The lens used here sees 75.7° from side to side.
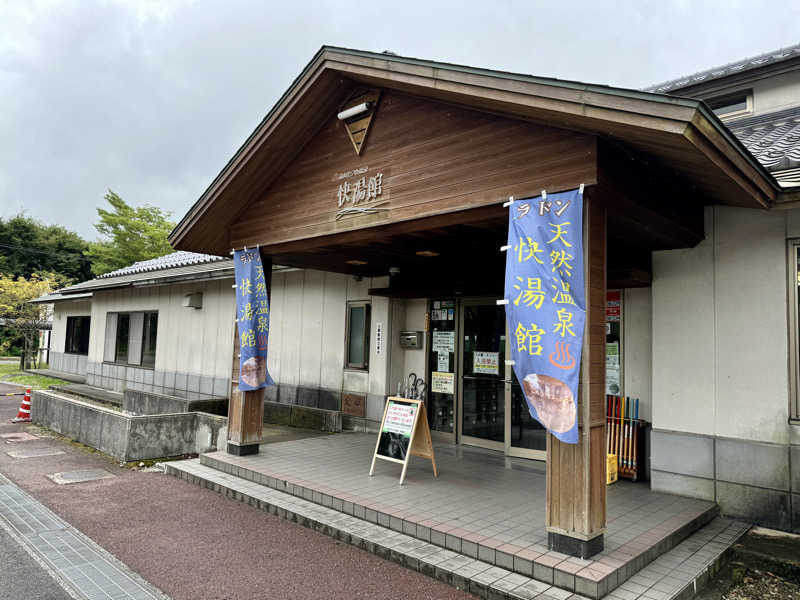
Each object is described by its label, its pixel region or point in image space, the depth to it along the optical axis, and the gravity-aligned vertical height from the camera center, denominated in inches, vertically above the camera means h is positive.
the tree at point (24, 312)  895.5 +31.4
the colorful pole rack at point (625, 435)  233.9 -40.1
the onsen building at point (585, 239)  154.3 +46.5
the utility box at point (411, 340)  343.9 +1.1
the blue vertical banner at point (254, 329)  271.7 +4.3
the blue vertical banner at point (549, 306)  147.5 +11.6
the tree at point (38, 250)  1589.6 +254.8
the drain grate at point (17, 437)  360.5 -76.6
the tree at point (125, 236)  1374.3 +260.2
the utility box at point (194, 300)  509.7 +34.4
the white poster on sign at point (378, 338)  353.1 +1.7
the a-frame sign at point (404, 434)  236.1 -43.0
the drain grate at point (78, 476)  263.0 -75.9
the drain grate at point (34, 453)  315.9 -76.5
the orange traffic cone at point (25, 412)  430.6 -68.6
